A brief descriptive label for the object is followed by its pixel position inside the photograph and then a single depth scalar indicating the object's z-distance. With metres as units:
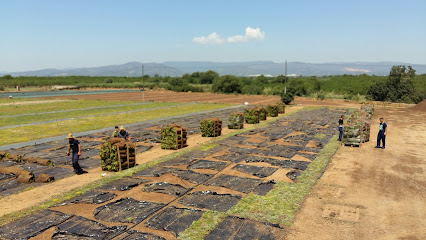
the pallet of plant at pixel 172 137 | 19.44
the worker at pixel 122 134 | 17.12
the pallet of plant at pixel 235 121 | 27.75
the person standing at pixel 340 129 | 21.90
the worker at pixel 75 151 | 13.80
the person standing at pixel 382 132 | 19.38
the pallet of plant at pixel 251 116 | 31.33
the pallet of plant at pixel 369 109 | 38.06
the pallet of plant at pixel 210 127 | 23.67
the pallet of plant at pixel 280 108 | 40.22
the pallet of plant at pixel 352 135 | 20.45
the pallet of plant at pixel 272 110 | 37.50
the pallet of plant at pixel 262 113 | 33.61
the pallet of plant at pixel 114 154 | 14.71
